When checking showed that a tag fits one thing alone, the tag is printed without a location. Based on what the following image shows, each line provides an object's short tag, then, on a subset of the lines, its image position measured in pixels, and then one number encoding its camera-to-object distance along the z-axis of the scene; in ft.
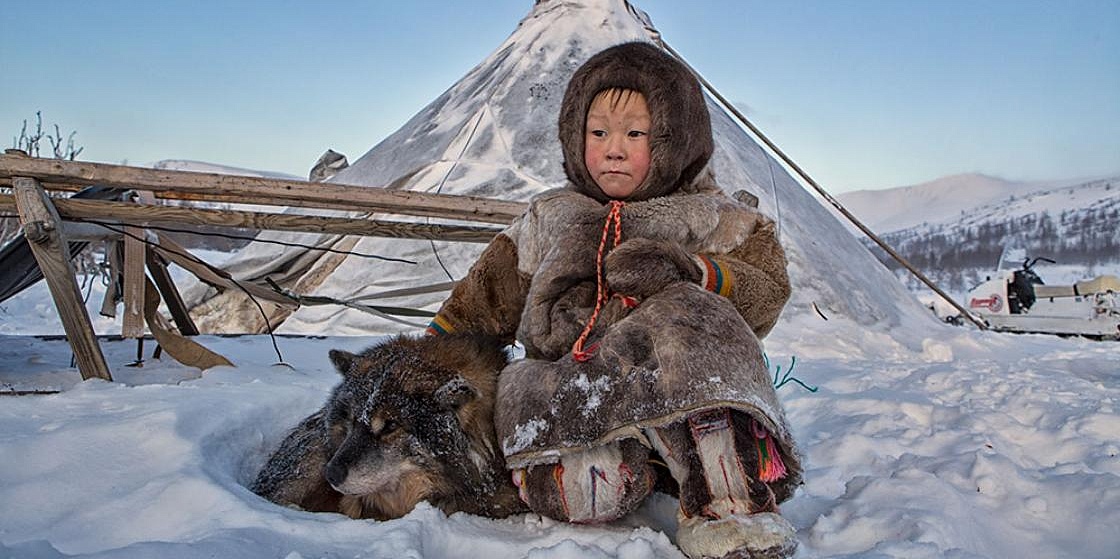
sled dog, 5.34
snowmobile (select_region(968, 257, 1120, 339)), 34.19
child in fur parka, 4.55
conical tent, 21.99
